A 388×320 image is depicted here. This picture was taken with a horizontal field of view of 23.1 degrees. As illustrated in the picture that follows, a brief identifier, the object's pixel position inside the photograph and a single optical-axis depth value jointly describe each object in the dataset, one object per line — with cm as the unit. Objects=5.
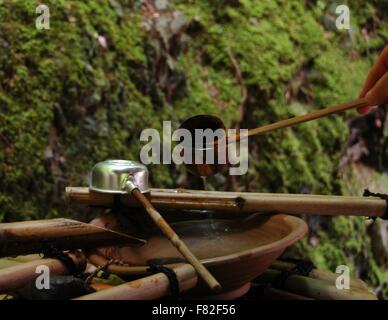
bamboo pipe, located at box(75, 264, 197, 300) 125
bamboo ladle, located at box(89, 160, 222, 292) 145
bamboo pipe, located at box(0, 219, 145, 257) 132
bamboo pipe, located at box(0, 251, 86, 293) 129
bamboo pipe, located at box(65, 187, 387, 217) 145
